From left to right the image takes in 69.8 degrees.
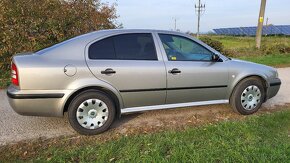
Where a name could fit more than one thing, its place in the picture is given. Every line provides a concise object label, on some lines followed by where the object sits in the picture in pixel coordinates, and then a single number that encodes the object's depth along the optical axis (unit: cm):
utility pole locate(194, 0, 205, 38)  2736
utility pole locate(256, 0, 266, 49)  1159
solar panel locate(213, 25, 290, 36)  3198
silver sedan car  292
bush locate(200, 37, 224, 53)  1043
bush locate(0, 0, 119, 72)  622
